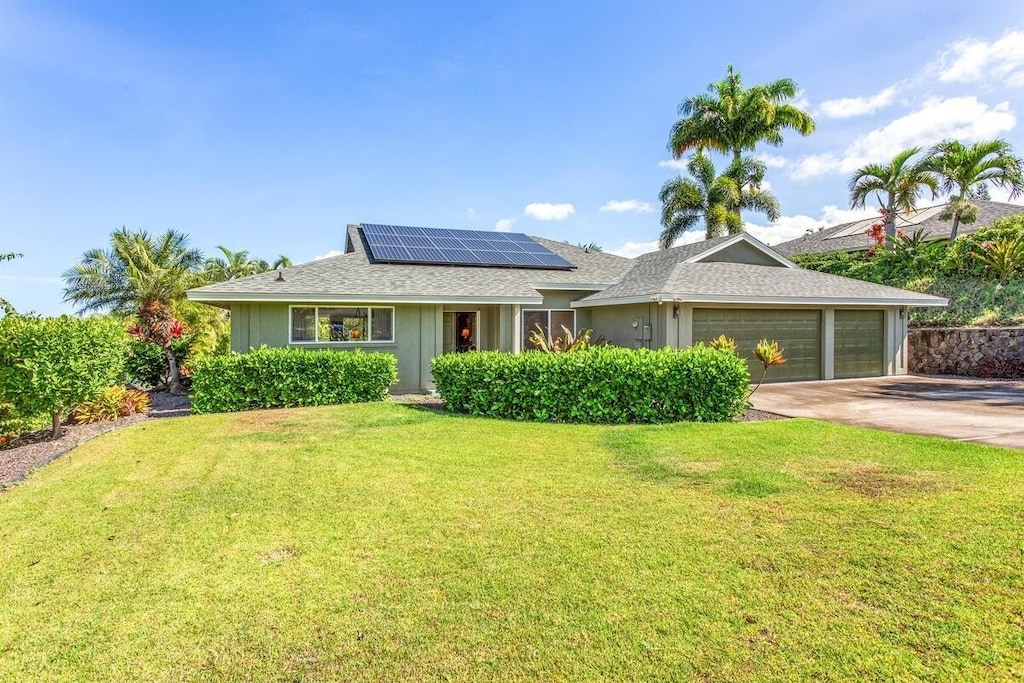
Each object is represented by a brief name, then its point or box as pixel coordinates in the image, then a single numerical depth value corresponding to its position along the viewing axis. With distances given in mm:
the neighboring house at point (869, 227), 26047
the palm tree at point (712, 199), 28594
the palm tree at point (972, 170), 22281
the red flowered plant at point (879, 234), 25422
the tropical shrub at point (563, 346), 11242
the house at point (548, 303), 13653
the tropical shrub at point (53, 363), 8016
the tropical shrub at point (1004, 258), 18875
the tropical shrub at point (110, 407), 10609
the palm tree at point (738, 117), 29500
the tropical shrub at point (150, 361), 16156
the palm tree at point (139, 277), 16797
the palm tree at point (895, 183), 24312
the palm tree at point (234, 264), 33022
